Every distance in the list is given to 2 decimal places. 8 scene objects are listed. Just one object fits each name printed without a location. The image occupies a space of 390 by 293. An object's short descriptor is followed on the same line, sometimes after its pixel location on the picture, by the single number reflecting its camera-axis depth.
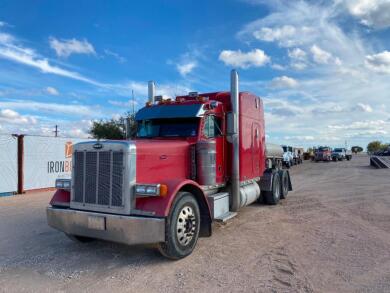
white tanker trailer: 13.03
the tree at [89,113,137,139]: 37.23
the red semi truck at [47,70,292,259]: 5.41
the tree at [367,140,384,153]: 150.50
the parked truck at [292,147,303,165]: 47.47
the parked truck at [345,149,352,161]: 60.69
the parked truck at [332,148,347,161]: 56.62
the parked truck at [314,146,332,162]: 53.22
